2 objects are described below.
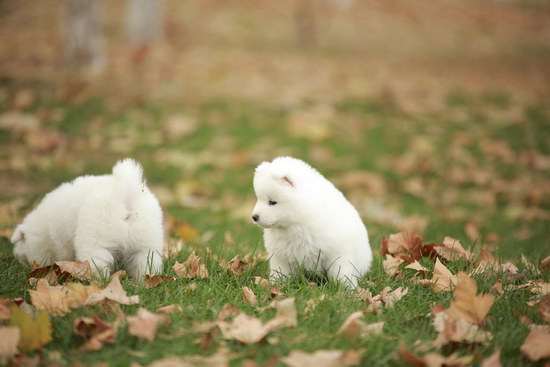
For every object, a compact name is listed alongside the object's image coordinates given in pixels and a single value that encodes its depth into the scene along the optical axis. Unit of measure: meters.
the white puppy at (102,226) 6.96
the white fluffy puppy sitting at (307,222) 7.11
